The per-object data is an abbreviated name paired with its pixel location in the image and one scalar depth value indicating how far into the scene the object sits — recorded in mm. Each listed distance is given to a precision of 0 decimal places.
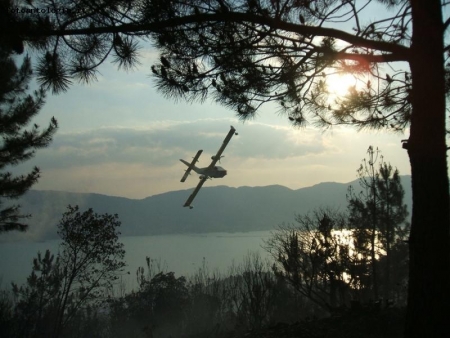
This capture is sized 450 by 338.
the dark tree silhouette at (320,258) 11641
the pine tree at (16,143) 10328
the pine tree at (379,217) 14969
